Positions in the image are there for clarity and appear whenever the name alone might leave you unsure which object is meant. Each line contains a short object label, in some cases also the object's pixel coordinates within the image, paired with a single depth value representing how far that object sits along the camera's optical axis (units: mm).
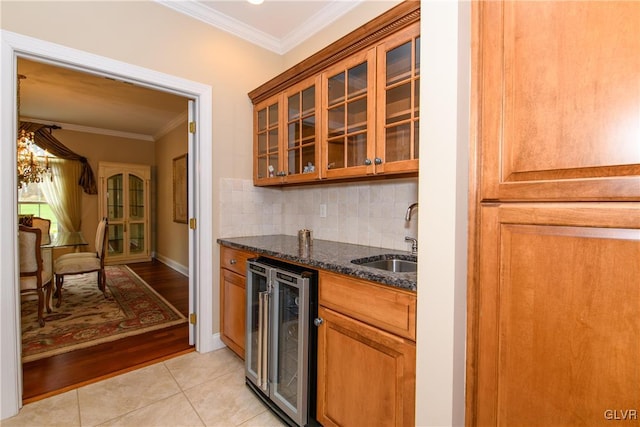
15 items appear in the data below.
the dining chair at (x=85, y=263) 3436
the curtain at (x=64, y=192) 5152
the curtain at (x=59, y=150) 4859
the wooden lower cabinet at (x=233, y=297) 2137
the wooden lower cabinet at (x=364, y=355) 1141
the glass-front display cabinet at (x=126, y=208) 5605
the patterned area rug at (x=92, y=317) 2482
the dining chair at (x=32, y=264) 2592
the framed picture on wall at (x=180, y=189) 4802
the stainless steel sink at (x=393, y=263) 1771
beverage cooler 1480
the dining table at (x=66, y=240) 3297
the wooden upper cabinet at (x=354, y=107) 1506
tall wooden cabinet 763
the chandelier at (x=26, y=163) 3854
